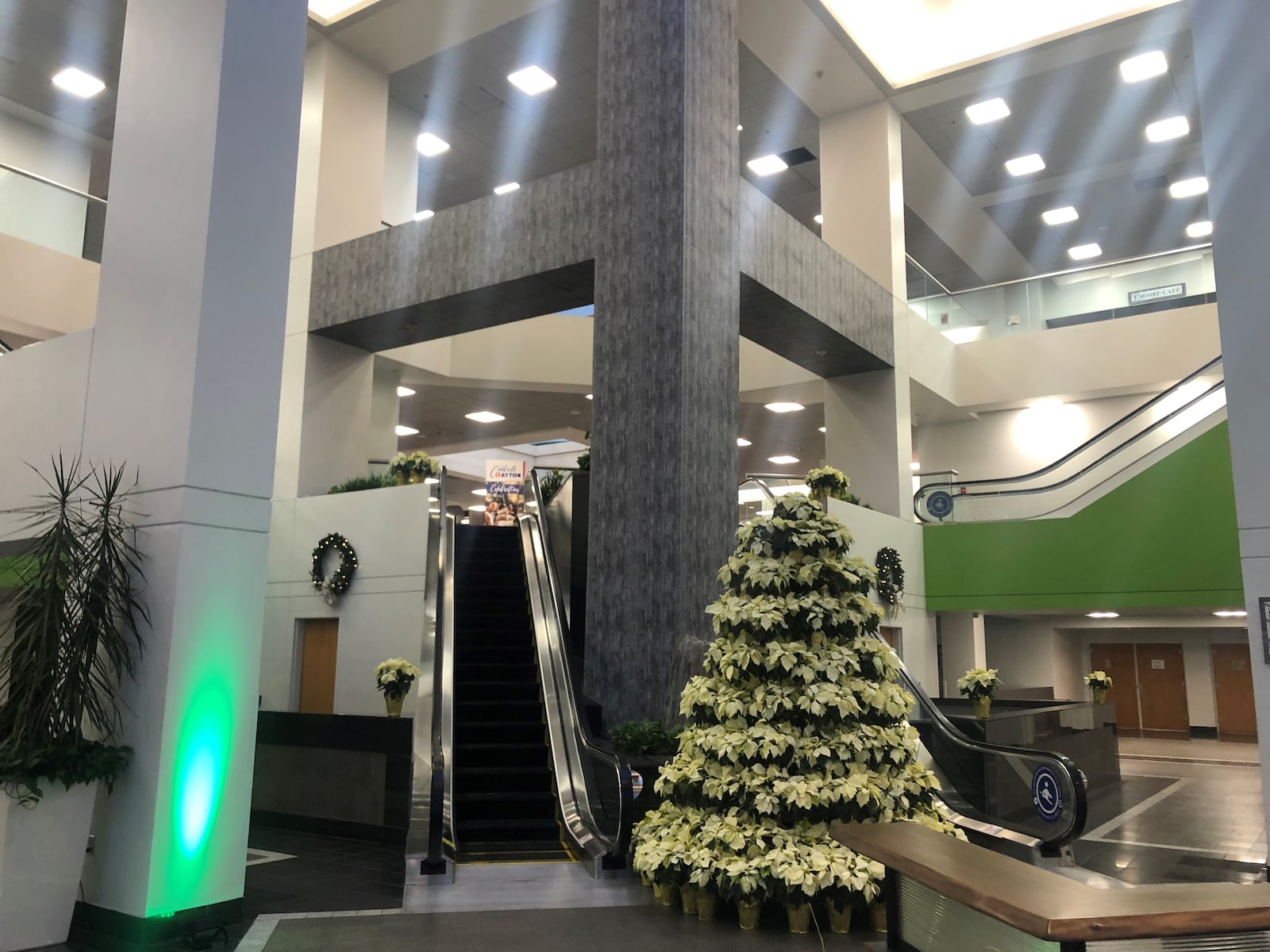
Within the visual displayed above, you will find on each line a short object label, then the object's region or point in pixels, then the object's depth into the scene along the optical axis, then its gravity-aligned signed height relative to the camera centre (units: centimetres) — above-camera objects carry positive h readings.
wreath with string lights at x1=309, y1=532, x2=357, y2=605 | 1080 +92
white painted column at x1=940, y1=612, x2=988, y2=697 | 1496 +25
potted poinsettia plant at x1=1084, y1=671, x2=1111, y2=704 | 1329 -29
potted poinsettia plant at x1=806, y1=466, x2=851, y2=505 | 1162 +204
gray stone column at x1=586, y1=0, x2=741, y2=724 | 848 +271
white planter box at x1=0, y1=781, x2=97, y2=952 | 446 -95
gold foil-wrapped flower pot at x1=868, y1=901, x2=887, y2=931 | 501 -127
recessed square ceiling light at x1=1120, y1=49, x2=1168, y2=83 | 1266 +760
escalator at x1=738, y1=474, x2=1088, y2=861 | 652 -90
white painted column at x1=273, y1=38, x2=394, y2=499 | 1200 +535
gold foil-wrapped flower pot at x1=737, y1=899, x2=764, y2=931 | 503 -127
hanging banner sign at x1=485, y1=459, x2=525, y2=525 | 1841 +332
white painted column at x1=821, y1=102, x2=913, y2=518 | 1353 +542
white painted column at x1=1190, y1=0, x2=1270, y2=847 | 456 +200
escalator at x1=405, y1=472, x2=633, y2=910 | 608 -60
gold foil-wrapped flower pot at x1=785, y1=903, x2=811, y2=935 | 493 -126
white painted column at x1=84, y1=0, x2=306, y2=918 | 484 +138
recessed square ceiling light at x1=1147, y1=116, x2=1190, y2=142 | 1444 +773
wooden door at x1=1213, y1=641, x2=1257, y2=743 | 1870 -54
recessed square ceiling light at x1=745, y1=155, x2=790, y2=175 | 1622 +802
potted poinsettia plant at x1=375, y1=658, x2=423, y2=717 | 895 -22
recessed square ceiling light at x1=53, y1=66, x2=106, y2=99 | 1308 +749
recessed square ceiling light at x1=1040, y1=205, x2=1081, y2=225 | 1769 +790
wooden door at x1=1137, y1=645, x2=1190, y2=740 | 1939 -57
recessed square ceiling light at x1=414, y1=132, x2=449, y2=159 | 1552 +795
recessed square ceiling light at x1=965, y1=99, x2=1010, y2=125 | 1383 +766
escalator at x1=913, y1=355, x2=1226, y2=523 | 1147 +240
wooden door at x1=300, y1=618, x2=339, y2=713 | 1109 -10
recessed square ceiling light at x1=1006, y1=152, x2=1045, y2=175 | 1559 +776
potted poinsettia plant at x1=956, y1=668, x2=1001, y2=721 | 1031 -27
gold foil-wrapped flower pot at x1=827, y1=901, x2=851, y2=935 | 494 -127
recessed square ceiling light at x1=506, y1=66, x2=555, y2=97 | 1341 +776
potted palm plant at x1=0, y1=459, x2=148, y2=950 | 449 -26
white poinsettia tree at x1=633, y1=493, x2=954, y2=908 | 511 -42
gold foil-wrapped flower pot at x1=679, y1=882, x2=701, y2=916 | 527 -125
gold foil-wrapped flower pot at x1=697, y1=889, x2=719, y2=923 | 517 -127
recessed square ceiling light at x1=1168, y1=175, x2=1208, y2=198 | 1619 +775
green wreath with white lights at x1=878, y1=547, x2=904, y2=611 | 1227 +102
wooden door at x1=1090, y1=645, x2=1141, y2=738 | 1989 -40
